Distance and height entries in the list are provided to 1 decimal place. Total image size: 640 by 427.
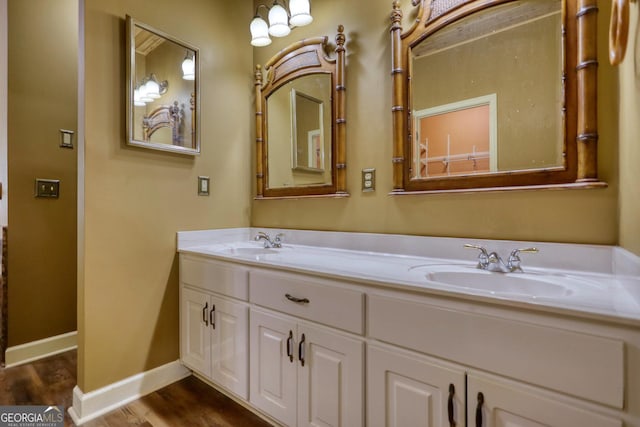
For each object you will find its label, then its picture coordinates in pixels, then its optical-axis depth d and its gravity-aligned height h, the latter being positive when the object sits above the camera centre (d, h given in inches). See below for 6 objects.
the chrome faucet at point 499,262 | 46.0 -7.2
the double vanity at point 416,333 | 29.0 -14.6
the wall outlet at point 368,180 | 66.3 +7.2
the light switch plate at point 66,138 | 88.7 +21.4
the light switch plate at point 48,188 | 84.1 +6.9
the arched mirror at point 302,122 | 70.9 +22.9
